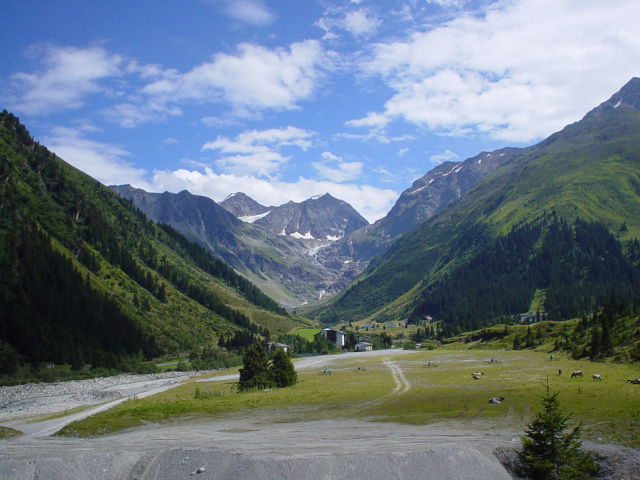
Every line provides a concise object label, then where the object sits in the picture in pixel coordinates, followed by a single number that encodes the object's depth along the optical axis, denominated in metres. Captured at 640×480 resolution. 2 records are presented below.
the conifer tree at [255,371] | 62.53
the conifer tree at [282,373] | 63.97
